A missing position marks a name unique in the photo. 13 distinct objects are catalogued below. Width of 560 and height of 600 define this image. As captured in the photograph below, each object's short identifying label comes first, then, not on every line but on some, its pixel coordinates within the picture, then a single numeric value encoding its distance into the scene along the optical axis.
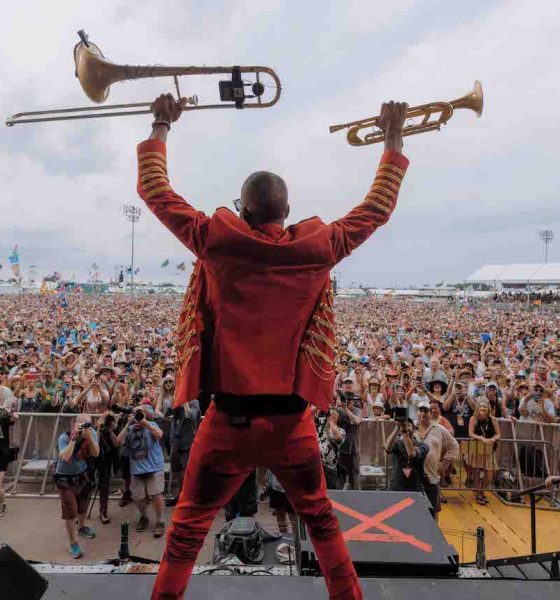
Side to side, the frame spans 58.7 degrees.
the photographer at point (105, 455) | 6.30
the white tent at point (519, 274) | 46.78
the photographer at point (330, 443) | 5.78
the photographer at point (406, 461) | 5.55
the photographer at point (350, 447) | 6.57
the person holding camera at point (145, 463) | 6.05
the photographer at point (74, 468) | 5.62
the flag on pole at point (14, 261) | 37.94
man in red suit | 1.89
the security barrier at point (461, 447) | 7.31
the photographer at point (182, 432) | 6.55
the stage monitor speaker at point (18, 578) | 2.01
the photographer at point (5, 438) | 5.82
